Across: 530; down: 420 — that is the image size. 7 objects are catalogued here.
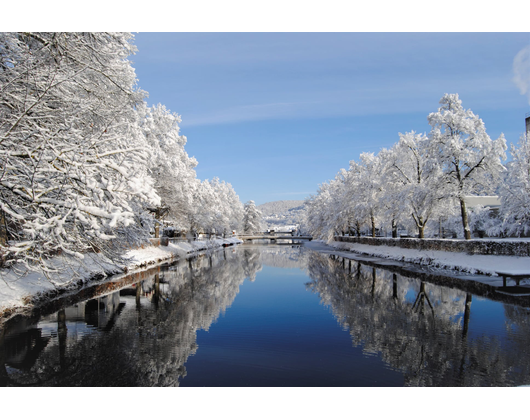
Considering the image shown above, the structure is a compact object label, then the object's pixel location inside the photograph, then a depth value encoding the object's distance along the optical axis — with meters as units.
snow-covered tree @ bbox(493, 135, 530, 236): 33.34
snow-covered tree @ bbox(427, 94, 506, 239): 28.10
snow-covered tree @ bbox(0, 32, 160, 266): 7.01
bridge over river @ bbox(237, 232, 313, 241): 100.38
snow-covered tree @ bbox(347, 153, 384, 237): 44.53
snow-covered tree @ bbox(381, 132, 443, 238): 30.52
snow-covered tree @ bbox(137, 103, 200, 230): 32.66
